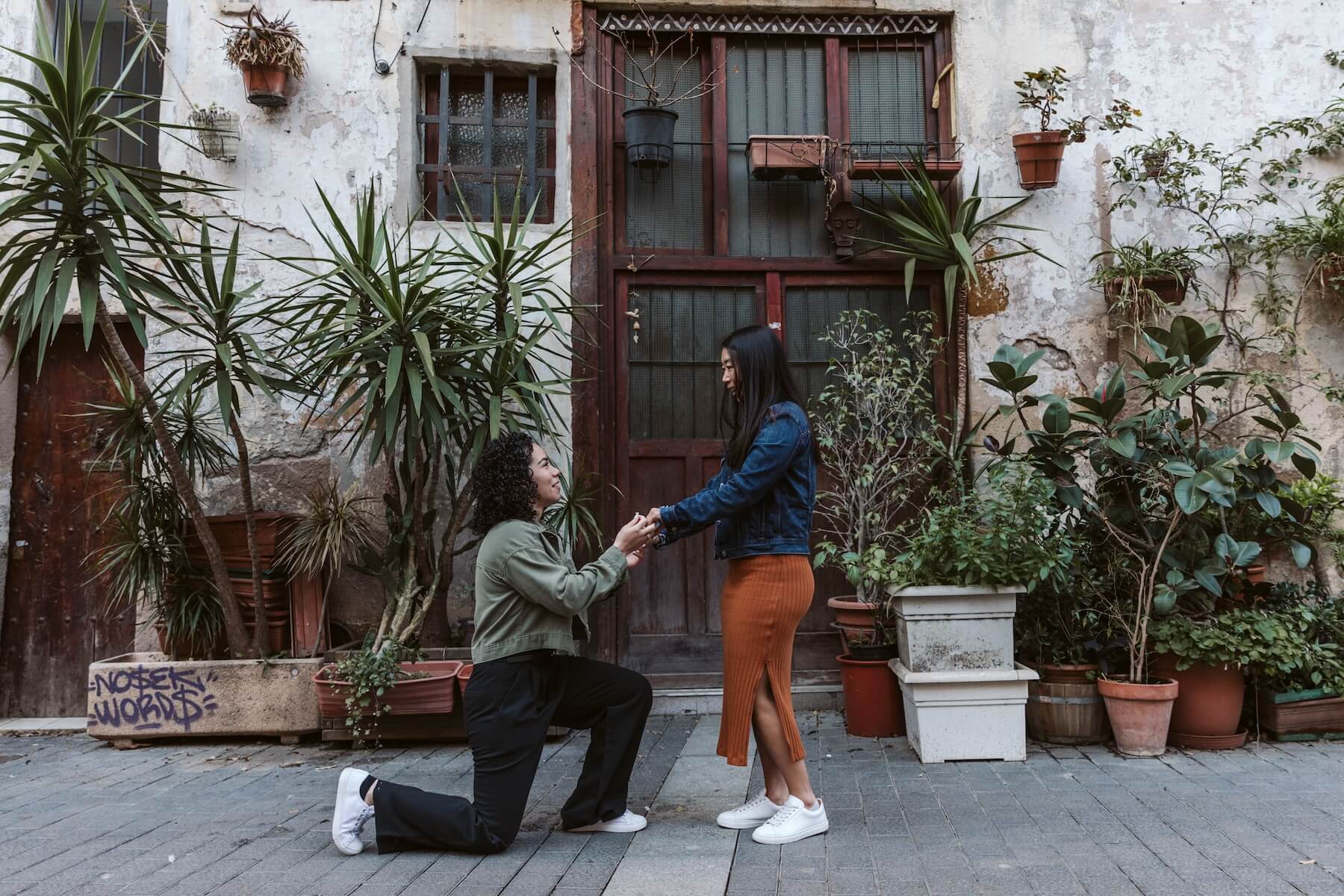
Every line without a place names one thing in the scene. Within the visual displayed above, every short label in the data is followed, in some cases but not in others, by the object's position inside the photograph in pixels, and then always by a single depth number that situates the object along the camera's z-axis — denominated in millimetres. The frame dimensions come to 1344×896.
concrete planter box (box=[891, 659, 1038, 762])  4172
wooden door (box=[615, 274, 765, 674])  5445
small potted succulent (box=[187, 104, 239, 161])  5298
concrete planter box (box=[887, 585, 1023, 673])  4234
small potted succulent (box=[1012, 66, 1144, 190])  5250
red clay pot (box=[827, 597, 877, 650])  4723
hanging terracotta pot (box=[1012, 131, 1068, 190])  5242
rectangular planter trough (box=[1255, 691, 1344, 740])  4344
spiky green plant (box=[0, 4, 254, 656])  3945
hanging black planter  5398
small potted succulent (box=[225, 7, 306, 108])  5242
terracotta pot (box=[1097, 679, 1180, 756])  4145
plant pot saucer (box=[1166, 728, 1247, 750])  4273
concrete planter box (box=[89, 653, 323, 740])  4641
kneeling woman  3035
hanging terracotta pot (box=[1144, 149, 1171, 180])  5266
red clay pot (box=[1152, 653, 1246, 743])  4270
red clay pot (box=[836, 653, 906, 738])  4602
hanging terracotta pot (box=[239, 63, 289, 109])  5277
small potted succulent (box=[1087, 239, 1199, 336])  5188
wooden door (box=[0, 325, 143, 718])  5426
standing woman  3148
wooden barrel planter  4379
